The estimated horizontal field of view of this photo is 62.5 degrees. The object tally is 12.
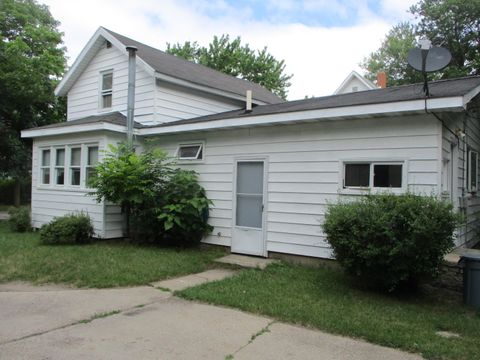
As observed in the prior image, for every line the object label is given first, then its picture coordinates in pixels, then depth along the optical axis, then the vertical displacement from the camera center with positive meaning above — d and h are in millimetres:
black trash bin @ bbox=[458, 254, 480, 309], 5500 -1208
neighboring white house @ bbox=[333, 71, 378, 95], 19109 +5290
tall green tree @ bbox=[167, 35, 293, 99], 34312 +11254
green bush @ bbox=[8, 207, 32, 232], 12328 -1228
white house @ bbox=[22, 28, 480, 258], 6914 +917
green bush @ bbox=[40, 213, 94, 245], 9750 -1197
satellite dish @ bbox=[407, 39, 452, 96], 6824 +2363
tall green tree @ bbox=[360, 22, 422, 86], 29156 +11798
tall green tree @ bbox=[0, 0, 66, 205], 18719 +4994
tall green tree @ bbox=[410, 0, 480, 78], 22500 +9845
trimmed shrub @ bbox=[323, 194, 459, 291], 5375 -624
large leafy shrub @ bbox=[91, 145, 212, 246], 9312 -234
